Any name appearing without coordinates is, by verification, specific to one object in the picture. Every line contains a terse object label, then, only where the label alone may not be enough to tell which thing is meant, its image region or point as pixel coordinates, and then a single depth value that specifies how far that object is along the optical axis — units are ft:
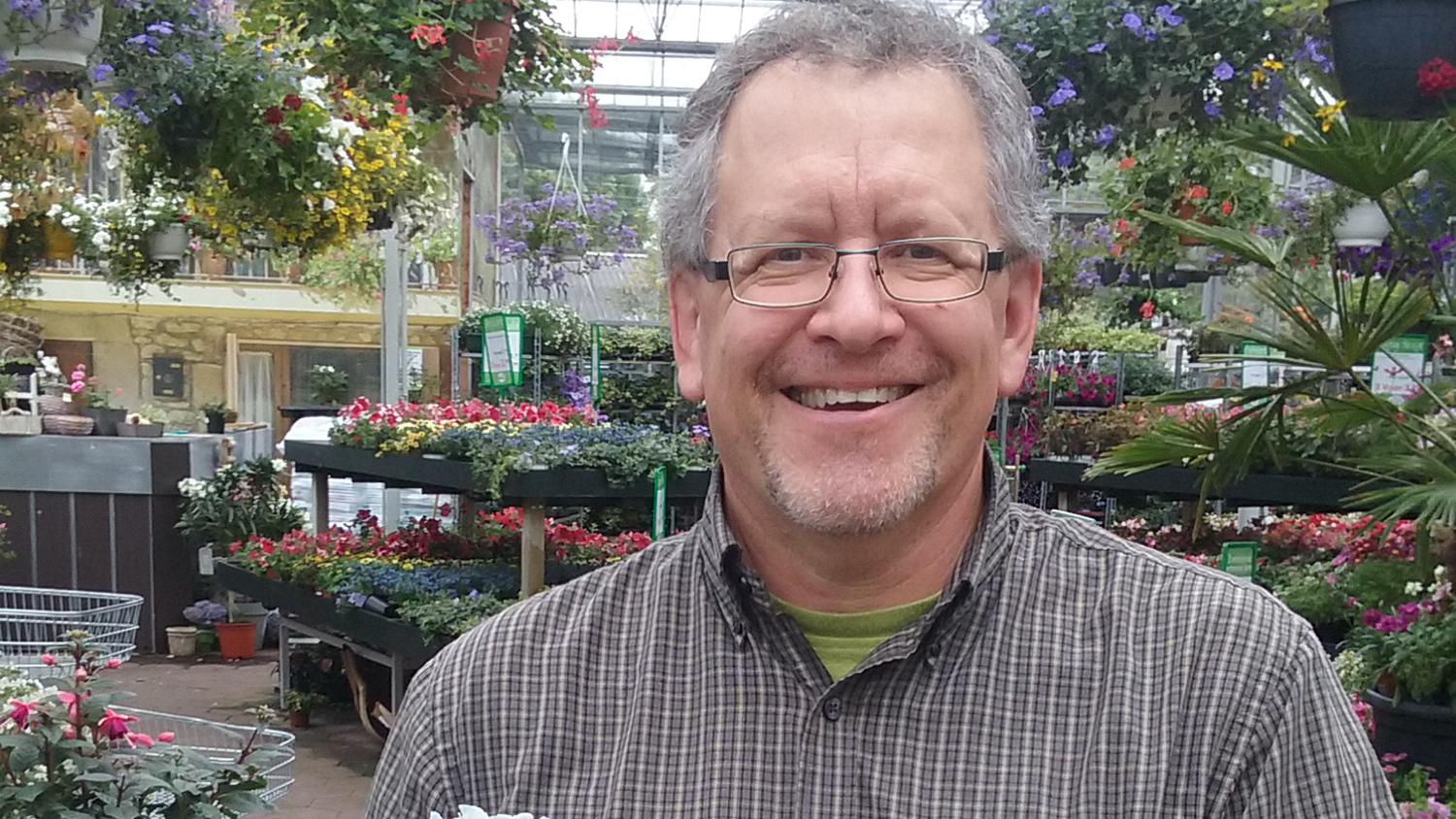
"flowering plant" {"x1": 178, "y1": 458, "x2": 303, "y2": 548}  25.96
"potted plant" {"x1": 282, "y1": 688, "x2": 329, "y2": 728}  20.43
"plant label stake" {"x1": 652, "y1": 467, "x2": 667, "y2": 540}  12.01
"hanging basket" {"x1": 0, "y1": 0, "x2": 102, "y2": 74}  9.77
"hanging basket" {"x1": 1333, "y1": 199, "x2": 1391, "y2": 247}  18.06
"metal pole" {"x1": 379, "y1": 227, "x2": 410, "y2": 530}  22.84
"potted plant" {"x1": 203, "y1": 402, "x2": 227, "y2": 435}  29.58
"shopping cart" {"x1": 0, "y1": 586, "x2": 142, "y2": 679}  12.17
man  3.26
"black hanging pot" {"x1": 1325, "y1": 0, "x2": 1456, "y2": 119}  7.84
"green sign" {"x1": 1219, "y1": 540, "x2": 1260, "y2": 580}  11.75
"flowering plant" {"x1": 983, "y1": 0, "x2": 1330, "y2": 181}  11.60
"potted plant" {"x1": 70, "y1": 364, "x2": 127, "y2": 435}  27.05
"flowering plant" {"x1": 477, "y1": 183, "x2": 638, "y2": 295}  31.71
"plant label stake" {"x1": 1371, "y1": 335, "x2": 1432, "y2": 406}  13.64
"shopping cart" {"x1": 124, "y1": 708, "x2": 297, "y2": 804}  7.94
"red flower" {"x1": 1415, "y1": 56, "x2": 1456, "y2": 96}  7.76
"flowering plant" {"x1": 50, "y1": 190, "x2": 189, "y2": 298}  20.07
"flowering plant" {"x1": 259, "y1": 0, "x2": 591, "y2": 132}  12.04
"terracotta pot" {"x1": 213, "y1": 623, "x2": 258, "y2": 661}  26.27
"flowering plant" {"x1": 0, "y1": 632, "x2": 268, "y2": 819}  6.99
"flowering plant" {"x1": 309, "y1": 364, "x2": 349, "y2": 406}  37.19
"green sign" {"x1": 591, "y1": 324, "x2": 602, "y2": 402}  22.39
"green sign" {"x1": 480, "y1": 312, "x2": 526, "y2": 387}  17.07
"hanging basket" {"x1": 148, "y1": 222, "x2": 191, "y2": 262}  20.86
